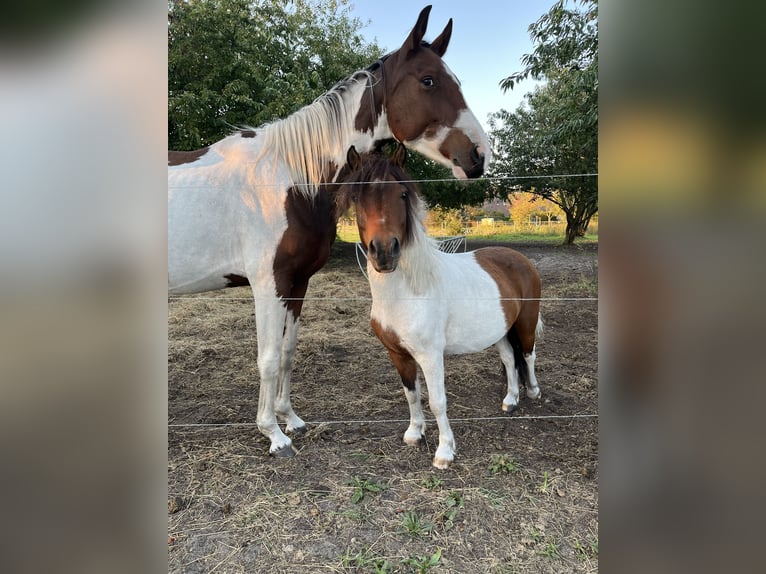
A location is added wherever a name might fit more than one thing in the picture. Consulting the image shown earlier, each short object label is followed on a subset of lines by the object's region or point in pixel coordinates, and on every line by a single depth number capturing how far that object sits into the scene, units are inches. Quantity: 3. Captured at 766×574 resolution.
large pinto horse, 62.0
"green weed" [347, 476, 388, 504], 65.6
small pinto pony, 57.4
